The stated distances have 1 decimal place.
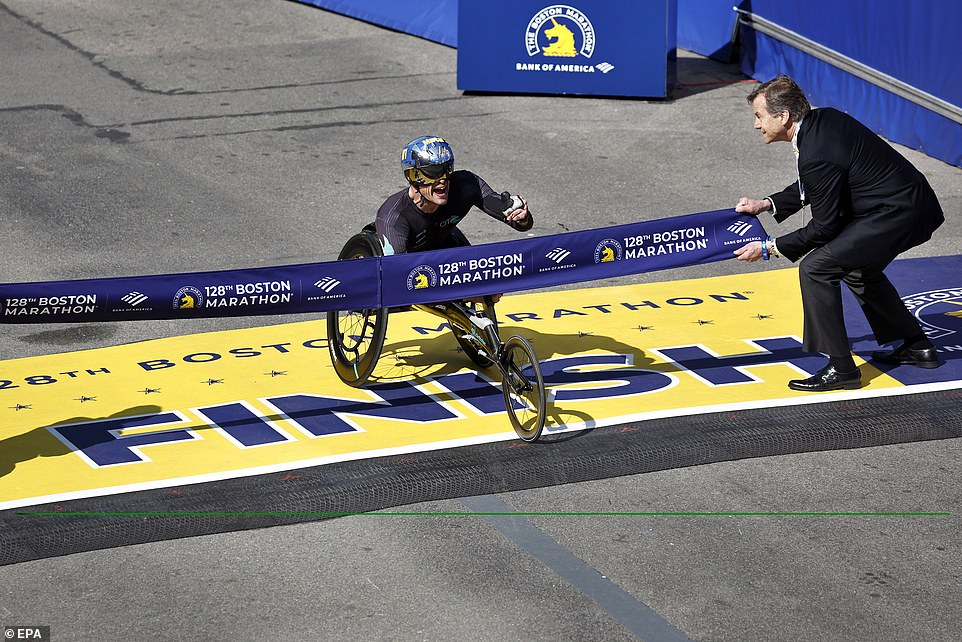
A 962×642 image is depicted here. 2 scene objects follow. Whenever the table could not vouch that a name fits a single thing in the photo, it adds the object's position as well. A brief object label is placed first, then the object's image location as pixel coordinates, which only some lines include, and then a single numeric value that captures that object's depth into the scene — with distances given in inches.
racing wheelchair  561.0
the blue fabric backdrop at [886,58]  1024.9
